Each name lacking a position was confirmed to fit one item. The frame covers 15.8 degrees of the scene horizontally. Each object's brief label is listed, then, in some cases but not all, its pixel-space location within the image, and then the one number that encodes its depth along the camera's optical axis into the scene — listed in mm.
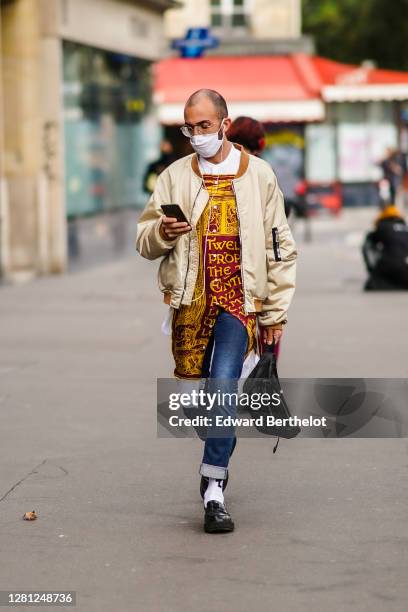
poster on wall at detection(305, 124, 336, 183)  36344
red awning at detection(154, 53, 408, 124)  32844
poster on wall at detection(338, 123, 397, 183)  37031
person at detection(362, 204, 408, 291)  15500
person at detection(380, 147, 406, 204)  30984
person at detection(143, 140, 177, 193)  19406
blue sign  23281
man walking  5758
